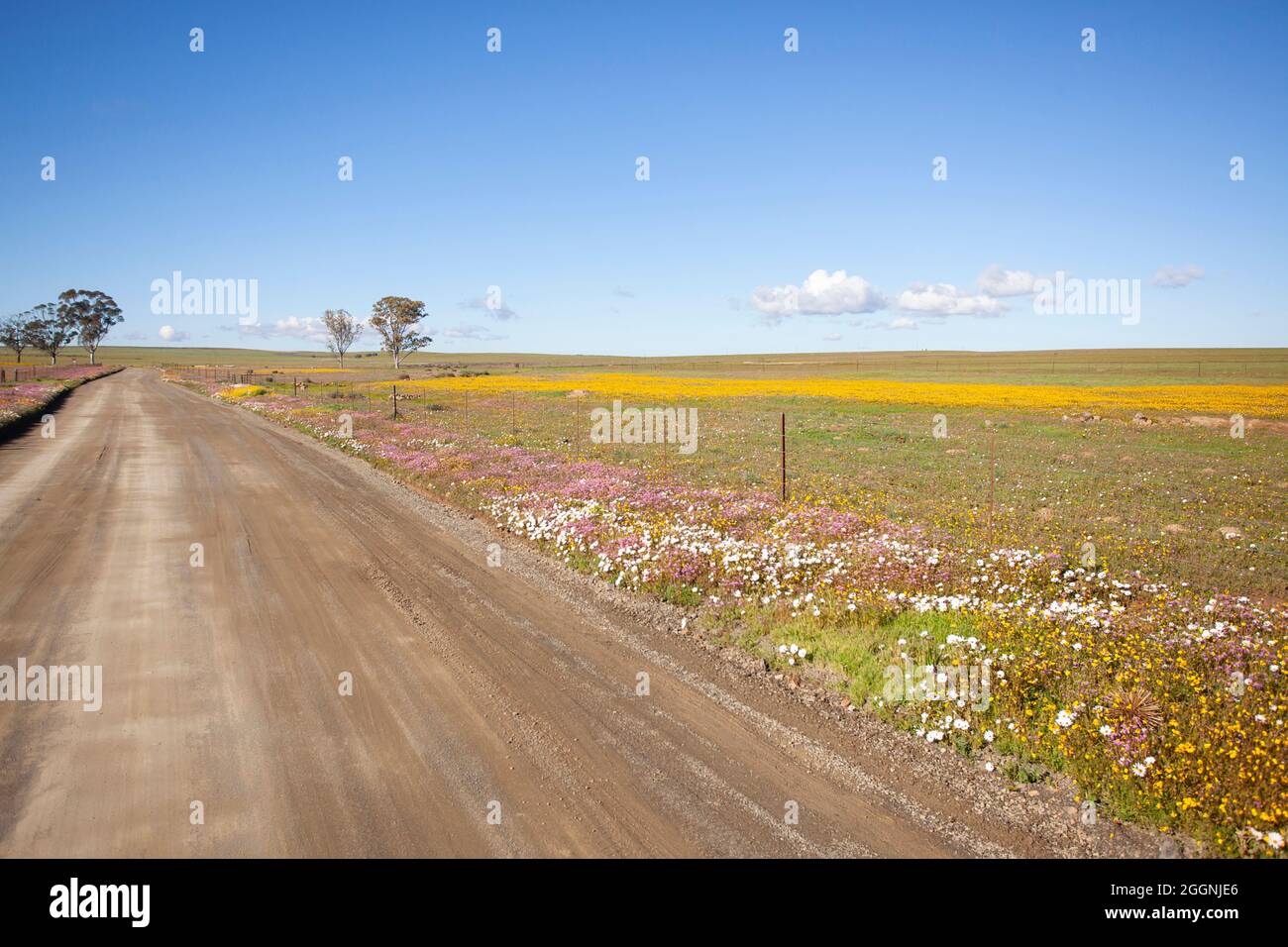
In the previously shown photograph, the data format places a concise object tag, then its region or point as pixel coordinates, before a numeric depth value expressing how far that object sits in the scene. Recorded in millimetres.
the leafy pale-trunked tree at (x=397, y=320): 121000
